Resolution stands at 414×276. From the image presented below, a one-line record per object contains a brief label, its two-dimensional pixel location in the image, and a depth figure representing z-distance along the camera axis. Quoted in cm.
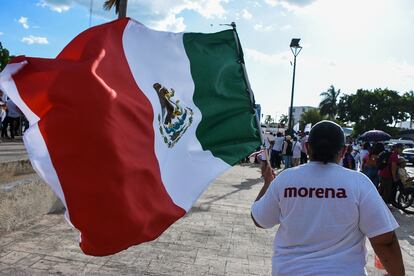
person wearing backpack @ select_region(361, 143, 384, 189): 1235
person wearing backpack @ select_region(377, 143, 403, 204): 1130
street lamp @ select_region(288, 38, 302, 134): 2338
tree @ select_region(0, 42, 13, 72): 6250
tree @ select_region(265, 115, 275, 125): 11588
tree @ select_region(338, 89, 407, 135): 6844
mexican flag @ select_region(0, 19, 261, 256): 275
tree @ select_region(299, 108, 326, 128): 9558
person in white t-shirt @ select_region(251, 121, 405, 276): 245
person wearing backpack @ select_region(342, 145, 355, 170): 1488
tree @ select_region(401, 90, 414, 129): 7006
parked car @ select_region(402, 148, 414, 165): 3719
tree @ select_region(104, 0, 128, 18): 1677
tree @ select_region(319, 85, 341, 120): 11069
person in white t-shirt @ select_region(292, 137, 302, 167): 1808
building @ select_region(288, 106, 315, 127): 14162
